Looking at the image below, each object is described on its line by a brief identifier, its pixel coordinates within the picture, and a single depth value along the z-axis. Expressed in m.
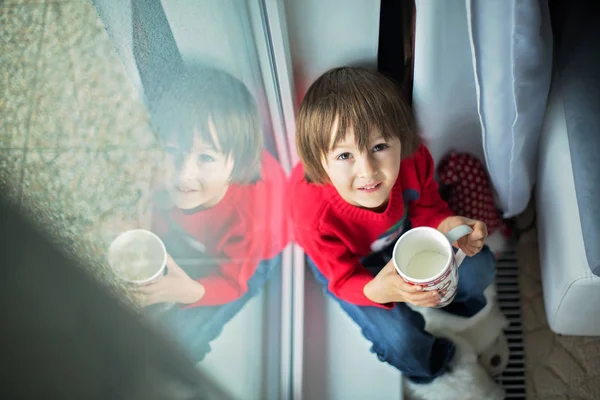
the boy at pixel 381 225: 0.90
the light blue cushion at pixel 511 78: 0.81
